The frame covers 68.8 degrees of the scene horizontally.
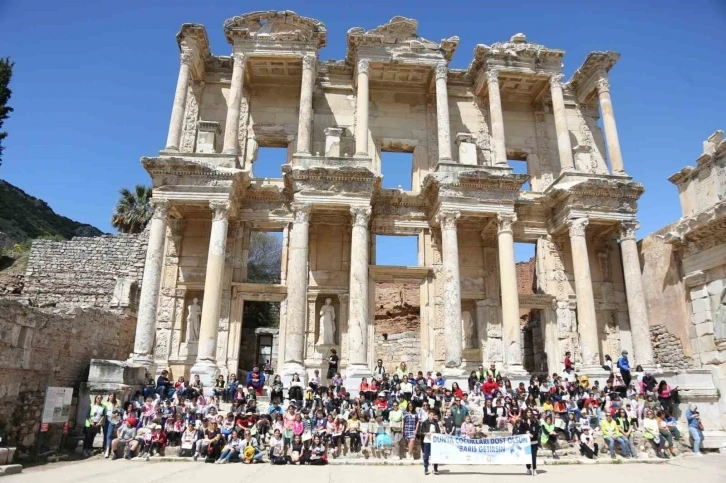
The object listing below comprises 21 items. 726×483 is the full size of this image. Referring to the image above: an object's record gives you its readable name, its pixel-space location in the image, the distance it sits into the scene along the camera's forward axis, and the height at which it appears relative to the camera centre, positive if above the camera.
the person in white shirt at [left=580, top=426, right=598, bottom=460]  11.95 -1.32
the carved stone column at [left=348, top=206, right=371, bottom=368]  16.75 +2.89
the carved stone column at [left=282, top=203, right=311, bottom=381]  16.69 +2.88
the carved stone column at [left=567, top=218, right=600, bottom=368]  17.69 +3.02
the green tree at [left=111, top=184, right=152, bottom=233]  32.09 +9.94
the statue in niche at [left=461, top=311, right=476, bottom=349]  19.73 +1.96
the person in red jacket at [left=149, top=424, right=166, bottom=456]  11.92 -1.33
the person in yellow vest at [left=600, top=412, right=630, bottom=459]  12.22 -1.11
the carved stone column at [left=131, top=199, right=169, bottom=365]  16.62 +2.94
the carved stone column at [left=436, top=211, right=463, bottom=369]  17.02 +3.03
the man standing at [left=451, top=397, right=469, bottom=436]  12.62 -0.68
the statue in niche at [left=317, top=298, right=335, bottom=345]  19.02 +2.02
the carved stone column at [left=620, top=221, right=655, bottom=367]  17.74 +2.99
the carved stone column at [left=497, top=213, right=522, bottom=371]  17.28 +2.96
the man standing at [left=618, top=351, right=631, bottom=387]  15.66 +0.52
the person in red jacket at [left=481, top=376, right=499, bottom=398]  14.74 -0.07
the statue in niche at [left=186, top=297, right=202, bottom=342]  18.88 +2.06
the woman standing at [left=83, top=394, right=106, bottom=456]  12.86 -1.03
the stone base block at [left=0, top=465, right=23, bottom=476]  9.39 -1.60
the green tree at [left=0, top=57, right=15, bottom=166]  31.34 +16.72
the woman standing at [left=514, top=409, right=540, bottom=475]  10.11 -0.88
